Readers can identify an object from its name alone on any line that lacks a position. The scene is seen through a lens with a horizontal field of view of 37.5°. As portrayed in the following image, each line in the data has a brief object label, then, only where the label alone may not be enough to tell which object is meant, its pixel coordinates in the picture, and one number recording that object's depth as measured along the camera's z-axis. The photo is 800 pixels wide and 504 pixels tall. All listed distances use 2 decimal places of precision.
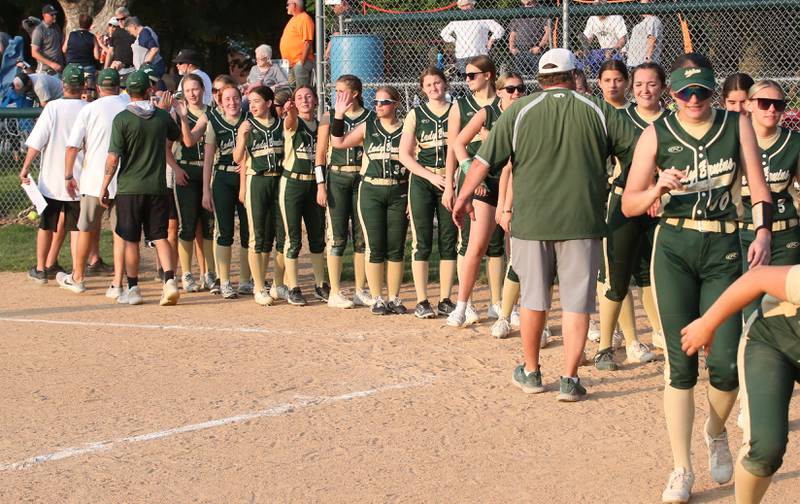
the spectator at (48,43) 19.91
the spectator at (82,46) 19.27
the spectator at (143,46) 17.62
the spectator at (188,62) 12.89
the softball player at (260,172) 10.65
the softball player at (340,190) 10.30
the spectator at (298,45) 15.80
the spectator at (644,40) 13.13
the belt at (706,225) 5.69
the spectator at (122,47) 18.39
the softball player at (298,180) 10.64
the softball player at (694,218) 5.57
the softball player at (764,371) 4.51
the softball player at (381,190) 10.02
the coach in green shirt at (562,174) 7.00
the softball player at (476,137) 9.02
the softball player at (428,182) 9.61
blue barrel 13.68
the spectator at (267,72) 15.56
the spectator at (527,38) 14.30
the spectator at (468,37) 14.26
